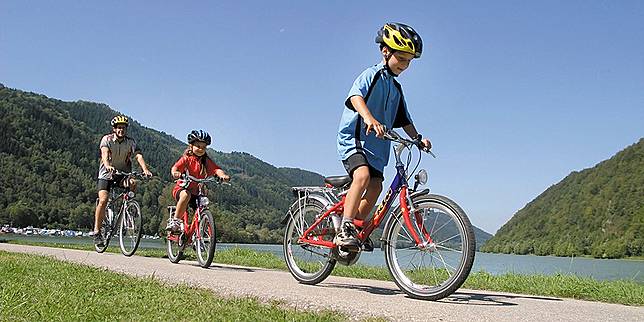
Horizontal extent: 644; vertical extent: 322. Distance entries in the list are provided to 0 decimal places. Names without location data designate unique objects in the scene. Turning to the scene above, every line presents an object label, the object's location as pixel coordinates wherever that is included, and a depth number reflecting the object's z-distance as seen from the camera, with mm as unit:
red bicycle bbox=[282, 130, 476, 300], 5016
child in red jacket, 9477
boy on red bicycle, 5547
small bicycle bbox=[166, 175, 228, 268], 8812
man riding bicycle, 10781
